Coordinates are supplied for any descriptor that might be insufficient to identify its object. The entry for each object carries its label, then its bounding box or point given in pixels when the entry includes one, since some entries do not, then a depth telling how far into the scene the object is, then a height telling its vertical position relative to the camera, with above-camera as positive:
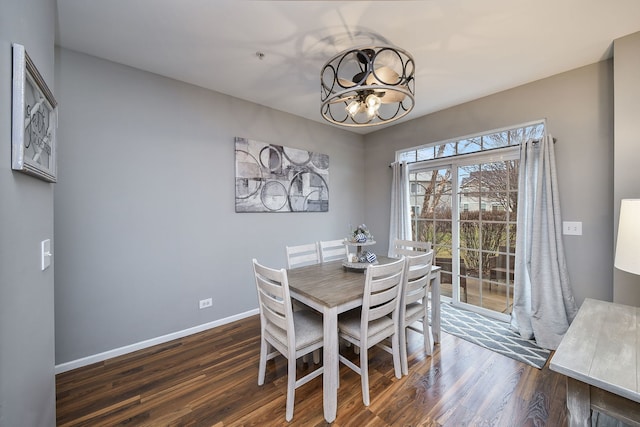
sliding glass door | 2.89 -0.18
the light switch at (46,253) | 1.12 -0.19
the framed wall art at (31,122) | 0.82 +0.36
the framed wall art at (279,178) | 3.01 +0.44
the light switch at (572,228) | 2.38 -0.18
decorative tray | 2.23 -0.49
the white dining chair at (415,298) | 1.92 -0.73
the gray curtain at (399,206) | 3.73 +0.07
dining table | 1.56 -0.57
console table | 0.86 -0.59
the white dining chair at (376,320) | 1.64 -0.81
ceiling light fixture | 1.58 +0.92
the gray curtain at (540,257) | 2.39 -0.47
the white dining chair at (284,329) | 1.56 -0.83
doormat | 2.24 -1.29
